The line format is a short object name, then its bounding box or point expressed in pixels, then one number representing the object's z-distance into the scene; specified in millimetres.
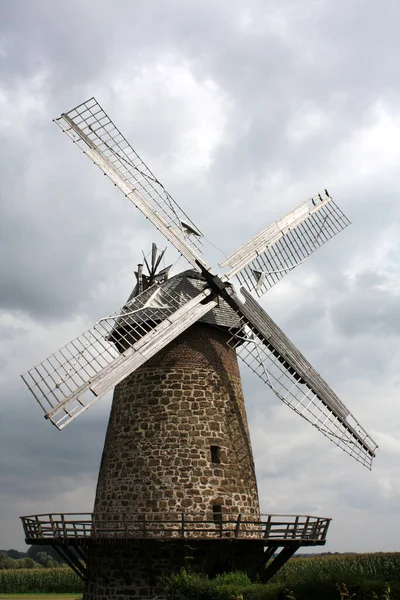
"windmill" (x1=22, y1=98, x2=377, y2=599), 14406
